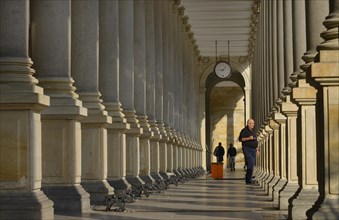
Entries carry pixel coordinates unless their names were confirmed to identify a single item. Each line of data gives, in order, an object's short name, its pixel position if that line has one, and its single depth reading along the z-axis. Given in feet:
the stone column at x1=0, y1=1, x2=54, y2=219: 41.70
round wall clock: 176.14
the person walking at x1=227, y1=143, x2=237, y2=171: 236.16
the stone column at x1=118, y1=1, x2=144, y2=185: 82.38
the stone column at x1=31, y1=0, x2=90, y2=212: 52.03
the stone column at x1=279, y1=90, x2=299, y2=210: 58.80
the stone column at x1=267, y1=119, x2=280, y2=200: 79.95
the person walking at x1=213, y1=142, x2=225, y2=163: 232.73
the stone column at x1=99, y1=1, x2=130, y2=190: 73.13
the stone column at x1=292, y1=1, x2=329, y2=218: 46.98
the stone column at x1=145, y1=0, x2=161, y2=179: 101.96
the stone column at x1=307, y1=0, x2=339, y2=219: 36.37
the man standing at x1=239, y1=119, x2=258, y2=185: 105.70
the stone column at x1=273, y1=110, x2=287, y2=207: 68.22
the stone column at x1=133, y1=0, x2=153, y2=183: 91.91
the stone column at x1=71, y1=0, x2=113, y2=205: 61.87
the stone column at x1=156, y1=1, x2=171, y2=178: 113.80
